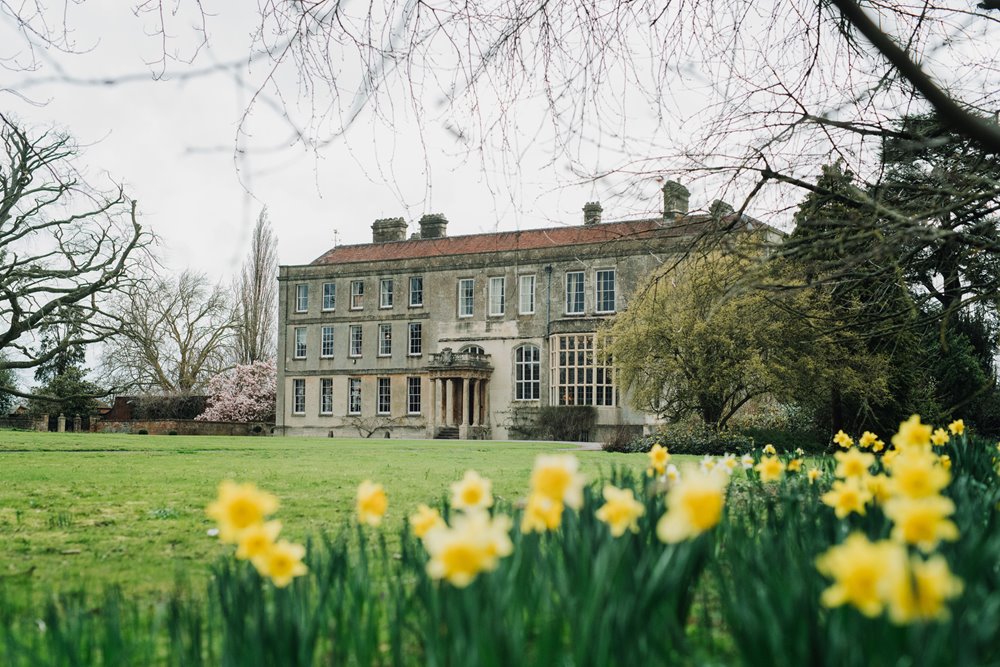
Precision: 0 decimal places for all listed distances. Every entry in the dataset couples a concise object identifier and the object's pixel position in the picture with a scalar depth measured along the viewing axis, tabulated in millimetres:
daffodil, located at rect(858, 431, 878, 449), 5110
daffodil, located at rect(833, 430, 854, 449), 5364
